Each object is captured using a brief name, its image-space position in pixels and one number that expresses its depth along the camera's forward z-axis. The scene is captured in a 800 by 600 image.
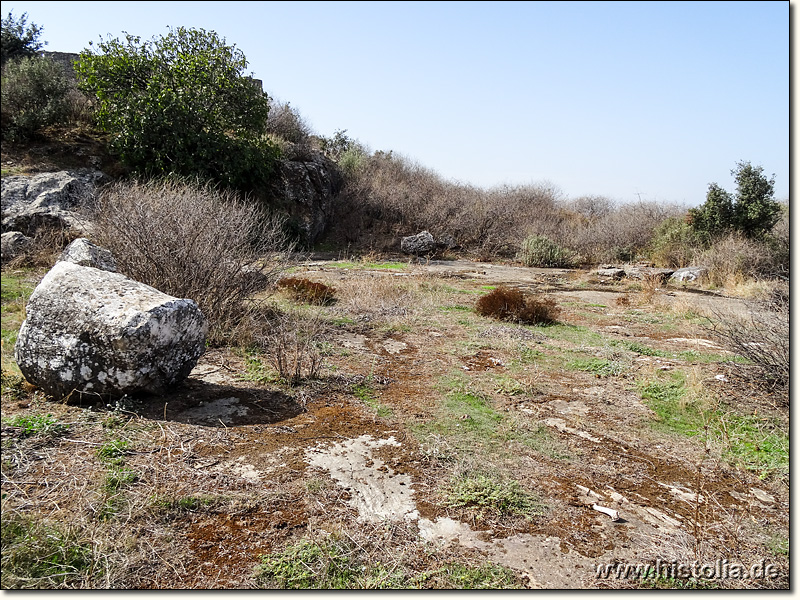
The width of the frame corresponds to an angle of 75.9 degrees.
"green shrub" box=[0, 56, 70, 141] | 14.01
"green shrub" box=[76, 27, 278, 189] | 14.86
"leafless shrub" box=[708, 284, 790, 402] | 5.26
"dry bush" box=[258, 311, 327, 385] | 5.25
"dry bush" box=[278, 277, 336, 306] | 9.39
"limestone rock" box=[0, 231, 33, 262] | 9.94
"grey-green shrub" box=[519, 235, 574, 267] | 19.31
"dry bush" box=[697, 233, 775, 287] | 14.67
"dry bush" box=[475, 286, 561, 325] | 9.00
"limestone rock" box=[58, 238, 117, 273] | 5.68
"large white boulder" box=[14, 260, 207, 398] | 3.92
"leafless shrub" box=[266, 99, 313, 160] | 21.56
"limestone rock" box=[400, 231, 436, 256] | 20.55
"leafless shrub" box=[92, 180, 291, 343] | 6.29
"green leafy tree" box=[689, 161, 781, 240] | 15.64
